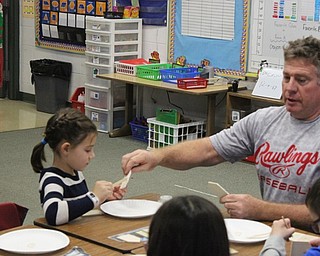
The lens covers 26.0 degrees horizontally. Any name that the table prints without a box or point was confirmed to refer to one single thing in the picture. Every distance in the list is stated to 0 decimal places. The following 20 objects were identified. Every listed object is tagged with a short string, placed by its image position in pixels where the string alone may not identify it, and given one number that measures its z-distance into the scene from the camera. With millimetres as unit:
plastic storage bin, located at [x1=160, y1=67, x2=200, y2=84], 6223
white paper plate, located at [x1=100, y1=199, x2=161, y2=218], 2514
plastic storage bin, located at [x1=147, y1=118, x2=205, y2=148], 6145
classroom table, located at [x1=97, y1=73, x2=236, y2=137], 5859
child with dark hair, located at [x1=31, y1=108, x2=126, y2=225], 2416
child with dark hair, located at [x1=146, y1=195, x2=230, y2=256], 1339
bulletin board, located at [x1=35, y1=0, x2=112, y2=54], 7422
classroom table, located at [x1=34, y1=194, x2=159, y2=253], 2223
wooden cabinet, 5824
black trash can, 7707
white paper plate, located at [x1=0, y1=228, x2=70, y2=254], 2139
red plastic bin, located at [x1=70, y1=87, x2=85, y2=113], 7494
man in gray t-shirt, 2488
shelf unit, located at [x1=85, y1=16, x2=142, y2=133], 6715
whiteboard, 5609
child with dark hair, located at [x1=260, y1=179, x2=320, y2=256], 1867
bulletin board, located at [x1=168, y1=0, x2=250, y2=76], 6074
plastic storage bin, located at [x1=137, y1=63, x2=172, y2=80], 6348
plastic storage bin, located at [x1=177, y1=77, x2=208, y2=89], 5910
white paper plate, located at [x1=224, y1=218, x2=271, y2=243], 2273
